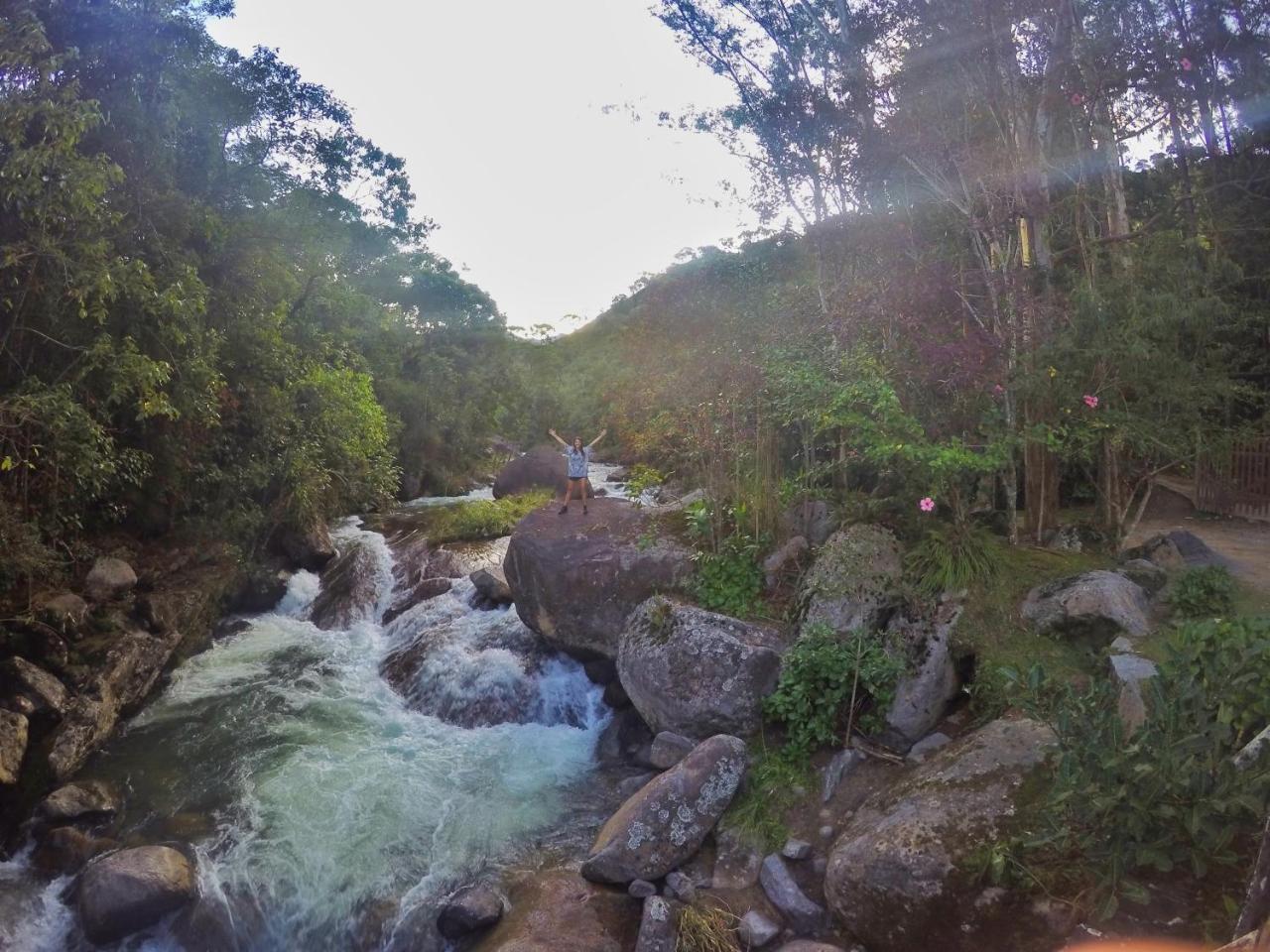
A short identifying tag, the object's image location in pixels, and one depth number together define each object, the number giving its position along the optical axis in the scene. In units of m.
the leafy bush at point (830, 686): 6.47
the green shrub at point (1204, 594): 6.45
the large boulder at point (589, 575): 8.96
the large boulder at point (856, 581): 7.04
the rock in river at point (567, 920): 5.33
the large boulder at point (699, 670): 7.11
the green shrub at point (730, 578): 8.10
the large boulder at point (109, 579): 10.18
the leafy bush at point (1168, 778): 3.48
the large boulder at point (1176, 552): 7.98
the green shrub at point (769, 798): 5.94
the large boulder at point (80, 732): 7.77
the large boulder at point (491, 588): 11.52
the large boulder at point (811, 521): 8.45
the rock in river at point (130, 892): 5.76
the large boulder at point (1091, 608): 6.11
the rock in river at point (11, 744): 7.25
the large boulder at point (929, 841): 4.55
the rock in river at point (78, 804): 6.93
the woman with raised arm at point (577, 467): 11.44
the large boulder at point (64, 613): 8.99
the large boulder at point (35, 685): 8.14
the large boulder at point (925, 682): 6.30
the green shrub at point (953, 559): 6.85
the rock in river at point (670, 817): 5.82
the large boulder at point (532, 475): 20.64
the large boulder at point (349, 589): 12.53
